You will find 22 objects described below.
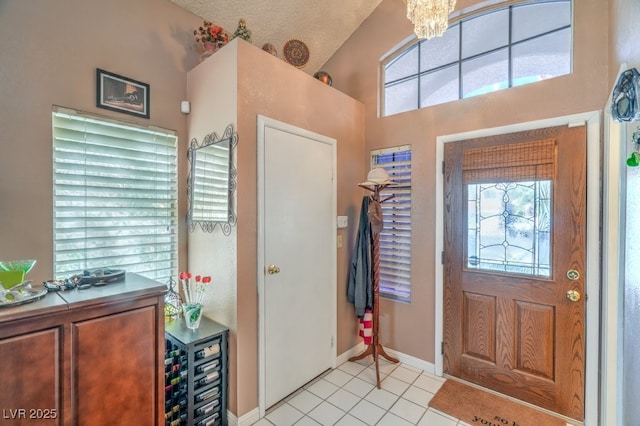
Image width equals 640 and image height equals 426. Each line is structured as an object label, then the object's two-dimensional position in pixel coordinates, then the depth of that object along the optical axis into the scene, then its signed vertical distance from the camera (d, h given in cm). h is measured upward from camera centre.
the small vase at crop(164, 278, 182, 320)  212 -72
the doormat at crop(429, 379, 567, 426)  197 -145
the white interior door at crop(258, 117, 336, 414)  207 -37
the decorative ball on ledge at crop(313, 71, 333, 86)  265 +125
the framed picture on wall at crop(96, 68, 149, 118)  191 +81
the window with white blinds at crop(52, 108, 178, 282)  178 +9
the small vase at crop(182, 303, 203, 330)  190 -70
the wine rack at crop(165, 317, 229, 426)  176 -106
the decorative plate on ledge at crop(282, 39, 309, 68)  279 +157
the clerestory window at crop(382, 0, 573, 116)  210 +131
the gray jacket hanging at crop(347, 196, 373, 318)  268 -55
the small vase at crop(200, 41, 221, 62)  222 +127
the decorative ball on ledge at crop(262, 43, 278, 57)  227 +129
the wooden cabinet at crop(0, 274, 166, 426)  107 -63
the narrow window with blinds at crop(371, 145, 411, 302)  269 -18
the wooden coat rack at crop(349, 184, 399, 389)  251 -66
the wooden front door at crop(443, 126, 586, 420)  196 -41
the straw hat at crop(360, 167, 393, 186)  239 +28
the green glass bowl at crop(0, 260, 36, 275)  122 -25
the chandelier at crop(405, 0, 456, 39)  154 +108
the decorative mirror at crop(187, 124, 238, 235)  194 +20
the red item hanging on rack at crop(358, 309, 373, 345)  275 -112
